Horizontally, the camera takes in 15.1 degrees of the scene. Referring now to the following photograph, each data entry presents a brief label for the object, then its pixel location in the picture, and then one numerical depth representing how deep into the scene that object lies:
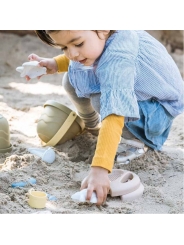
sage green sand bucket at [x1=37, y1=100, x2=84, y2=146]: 2.37
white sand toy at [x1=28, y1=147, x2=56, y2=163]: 2.22
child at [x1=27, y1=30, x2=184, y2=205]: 1.96
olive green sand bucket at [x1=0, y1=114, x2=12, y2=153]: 2.27
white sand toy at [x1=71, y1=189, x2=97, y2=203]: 1.88
